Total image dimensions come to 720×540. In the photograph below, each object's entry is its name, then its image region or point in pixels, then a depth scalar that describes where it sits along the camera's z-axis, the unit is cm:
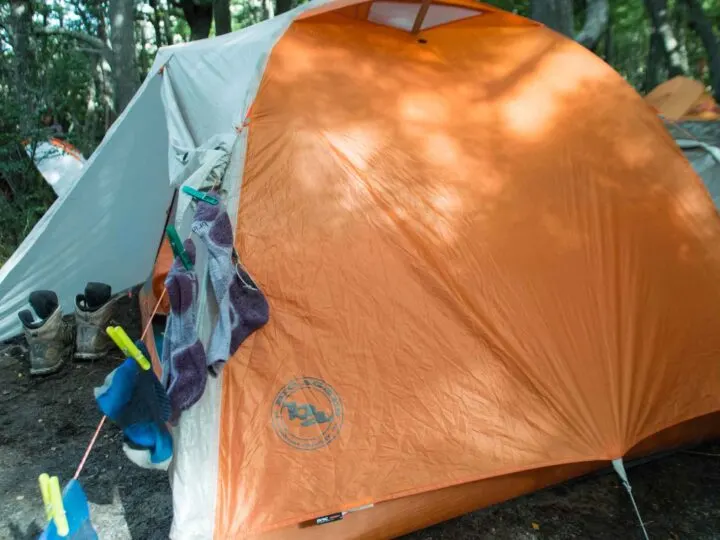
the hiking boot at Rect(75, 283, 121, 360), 396
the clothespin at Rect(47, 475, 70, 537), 157
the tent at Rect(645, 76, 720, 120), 448
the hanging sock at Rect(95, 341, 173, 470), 201
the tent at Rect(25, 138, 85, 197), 614
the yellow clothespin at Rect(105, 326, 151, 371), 187
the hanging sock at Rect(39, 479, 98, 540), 157
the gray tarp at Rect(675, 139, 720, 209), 371
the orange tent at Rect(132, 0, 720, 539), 220
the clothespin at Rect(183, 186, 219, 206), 237
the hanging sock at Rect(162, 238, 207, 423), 213
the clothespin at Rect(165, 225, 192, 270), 226
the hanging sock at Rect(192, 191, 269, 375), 219
